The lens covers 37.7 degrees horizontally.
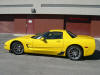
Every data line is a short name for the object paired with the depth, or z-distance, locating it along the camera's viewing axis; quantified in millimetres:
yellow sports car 6930
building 14867
